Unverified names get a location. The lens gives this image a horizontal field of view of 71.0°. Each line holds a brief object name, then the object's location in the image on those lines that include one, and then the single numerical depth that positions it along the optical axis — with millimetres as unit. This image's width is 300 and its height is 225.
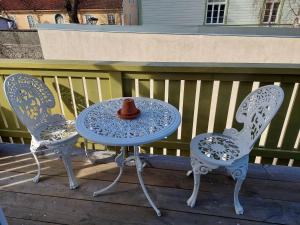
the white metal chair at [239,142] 1414
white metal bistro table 1305
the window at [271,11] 8445
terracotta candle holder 1474
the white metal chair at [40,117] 1677
